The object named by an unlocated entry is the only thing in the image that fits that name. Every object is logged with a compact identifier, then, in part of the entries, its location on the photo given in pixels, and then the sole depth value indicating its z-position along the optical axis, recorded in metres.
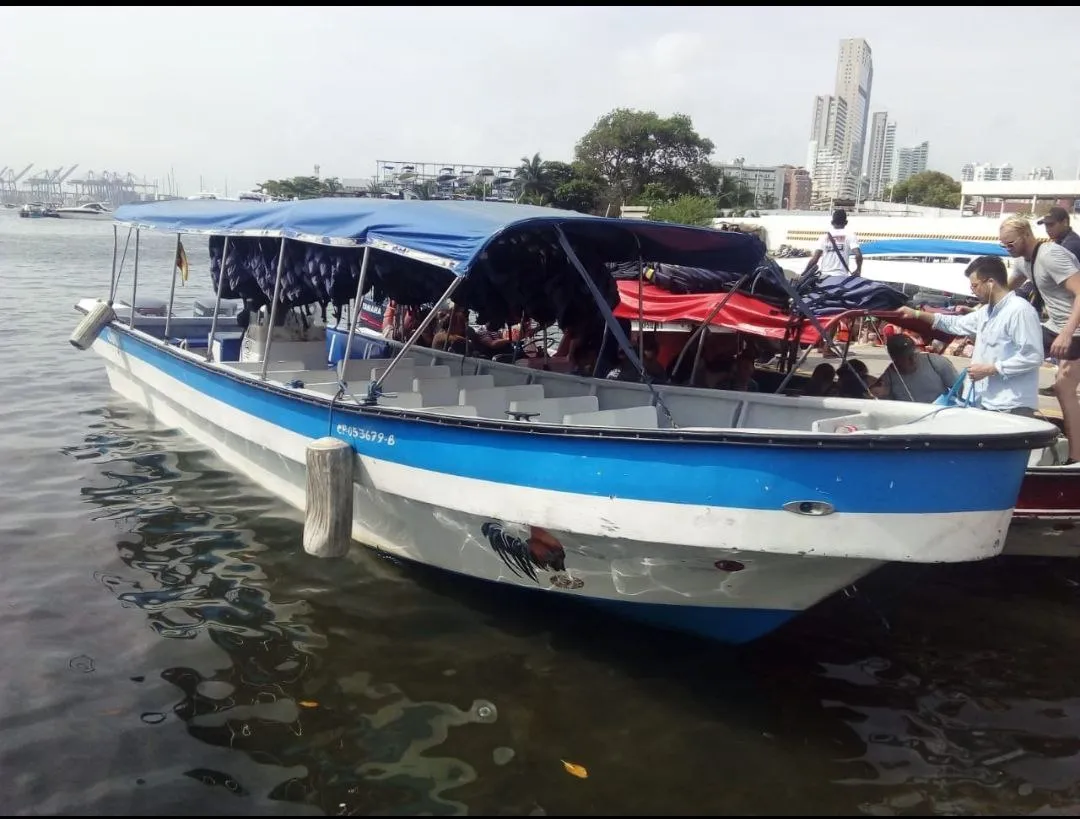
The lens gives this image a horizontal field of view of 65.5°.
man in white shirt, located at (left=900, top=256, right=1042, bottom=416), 5.48
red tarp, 7.57
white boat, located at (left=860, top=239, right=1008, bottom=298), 15.10
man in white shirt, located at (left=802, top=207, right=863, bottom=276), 10.48
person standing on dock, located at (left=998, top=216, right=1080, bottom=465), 6.04
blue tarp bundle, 7.40
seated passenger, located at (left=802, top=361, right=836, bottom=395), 7.84
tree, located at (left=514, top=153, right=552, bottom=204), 72.88
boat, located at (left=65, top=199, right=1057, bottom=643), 4.31
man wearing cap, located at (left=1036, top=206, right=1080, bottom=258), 6.25
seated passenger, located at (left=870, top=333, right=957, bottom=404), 7.18
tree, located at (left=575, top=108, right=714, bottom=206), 72.62
